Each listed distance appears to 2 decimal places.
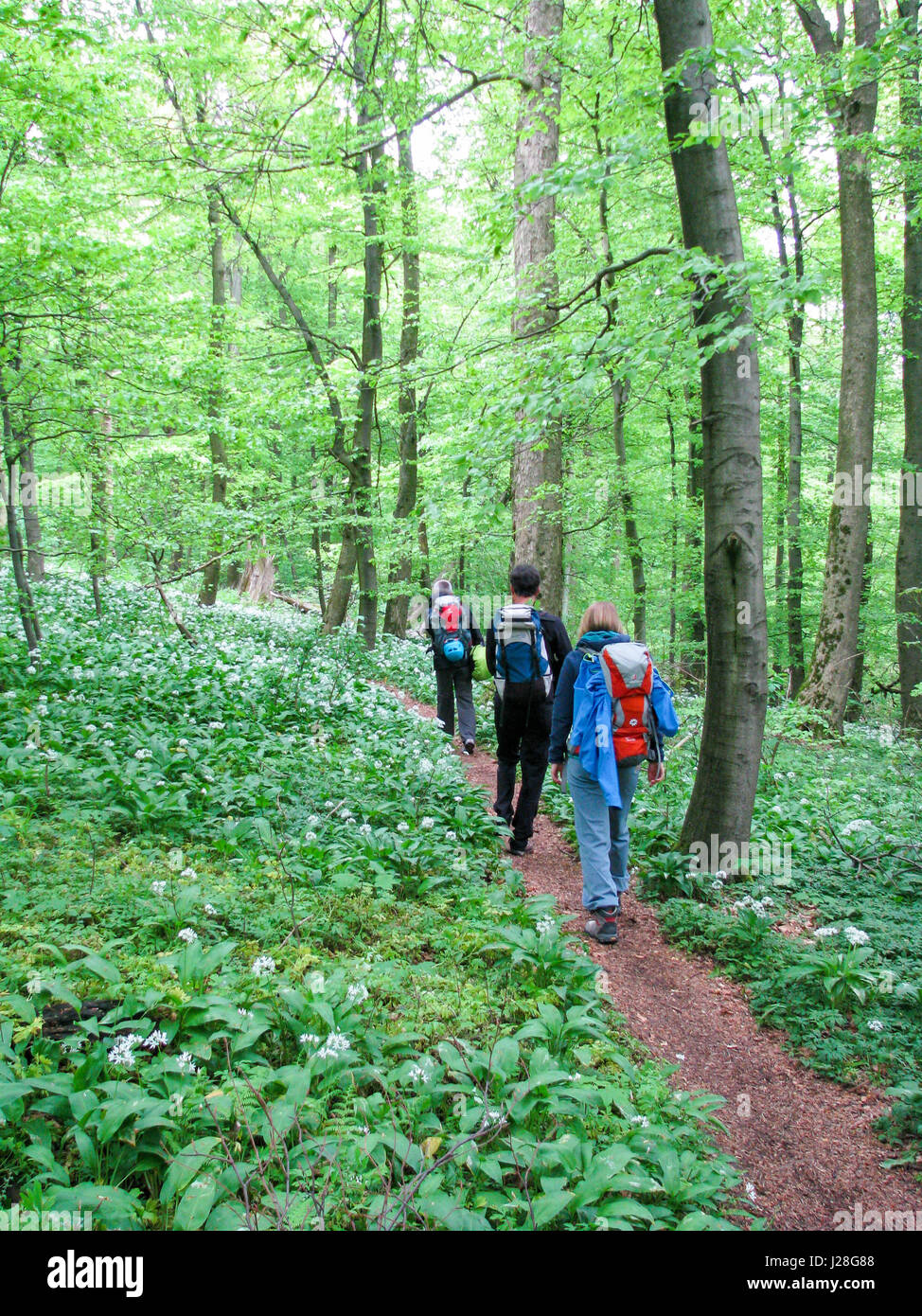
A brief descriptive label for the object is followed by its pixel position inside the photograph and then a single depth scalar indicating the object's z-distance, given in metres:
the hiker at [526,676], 5.80
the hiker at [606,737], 4.68
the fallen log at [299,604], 24.64
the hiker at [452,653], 8.72
